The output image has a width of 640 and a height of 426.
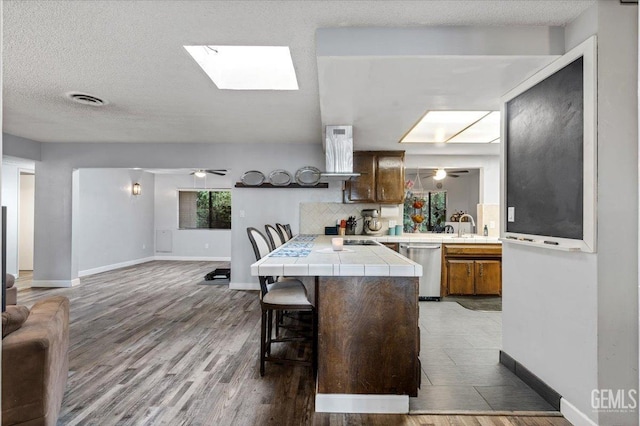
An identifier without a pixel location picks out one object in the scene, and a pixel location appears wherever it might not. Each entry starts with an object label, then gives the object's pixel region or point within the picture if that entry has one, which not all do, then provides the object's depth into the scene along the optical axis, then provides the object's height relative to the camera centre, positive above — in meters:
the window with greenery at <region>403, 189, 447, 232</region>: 9.25 +0.13
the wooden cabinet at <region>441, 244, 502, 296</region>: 4.93 -0.77
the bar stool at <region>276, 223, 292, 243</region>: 4.44 -0.24
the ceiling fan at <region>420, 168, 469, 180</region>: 6.20 +0.94
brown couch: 1.64 -0.73
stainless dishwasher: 4.88 -0.64
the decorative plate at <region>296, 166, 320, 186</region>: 5.46 +0.58
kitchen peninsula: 2.15 -0.71
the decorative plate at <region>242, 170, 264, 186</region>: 5.50 +0.55
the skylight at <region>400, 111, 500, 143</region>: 3.48 +0.97
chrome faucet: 5.38 -0.16
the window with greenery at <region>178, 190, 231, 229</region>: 9.16 +0.06
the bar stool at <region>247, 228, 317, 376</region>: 2.54 -0.63
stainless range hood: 3.76 +0.66
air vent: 3.40 +1.10
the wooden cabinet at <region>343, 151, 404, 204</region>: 5.26 +0.55
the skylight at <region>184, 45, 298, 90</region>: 3.06 +1.27
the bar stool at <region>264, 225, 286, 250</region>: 3.66 -0.25
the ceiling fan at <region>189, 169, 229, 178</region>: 8.05 +0.92
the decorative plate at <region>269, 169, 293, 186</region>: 5.49 +0.55
